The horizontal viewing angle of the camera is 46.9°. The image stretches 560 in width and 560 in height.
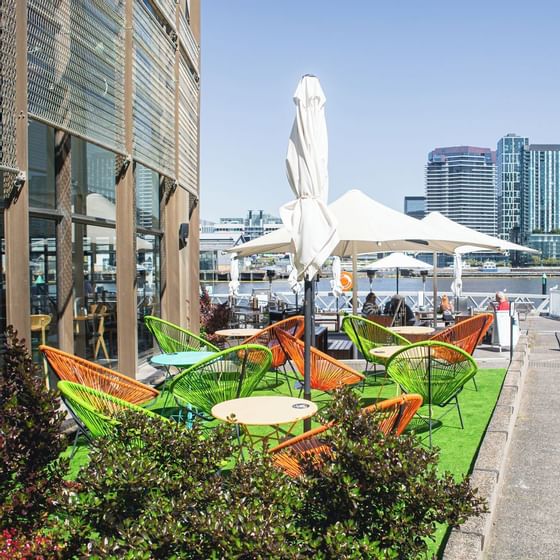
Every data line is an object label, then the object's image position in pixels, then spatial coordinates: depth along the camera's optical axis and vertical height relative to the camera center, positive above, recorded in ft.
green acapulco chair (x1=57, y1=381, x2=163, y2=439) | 12.46 -2.69
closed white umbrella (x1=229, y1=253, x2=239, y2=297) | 60.20 -0.80
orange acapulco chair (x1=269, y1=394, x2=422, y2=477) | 9.76 -2.87
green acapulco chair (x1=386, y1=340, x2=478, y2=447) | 18.54 -2.96
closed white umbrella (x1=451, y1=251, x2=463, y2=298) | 54.60 -0.79
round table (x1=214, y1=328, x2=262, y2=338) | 29.63 -2.89
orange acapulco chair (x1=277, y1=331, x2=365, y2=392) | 20.62 -3.35
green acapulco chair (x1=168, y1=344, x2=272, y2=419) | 16.71 -2.81
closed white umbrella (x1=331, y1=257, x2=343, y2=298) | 54.44 -0.71
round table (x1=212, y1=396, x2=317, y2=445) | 13.35 -3.07
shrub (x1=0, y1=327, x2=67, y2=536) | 9.95 -2.88
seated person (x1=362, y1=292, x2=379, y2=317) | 46.29 -2.83
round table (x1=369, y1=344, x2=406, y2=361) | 22.47 -2.96
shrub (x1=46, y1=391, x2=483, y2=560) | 7.75 -2.94
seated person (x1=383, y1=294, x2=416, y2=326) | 43.29 -2.91
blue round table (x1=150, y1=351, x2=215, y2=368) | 20.84 -2.92
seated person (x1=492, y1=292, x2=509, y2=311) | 41.33 -2.32
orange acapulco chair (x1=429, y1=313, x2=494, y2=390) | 25.26 -2.53
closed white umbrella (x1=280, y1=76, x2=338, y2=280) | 17.21 +2.39
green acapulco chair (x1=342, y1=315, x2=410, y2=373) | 26.40 -2.70
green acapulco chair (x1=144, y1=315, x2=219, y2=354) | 25.36 -2.73
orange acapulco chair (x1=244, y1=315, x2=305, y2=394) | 24.70 -2.61
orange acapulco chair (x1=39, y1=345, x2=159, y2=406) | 16.46 -2.72
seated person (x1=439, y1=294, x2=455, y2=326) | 56.75 -3.35
